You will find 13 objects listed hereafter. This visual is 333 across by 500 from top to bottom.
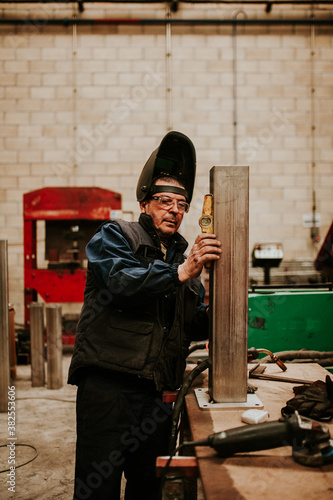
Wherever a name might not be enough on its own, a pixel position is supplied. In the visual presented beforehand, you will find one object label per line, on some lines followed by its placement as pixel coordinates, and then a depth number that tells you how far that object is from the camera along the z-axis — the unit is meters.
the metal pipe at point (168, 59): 5.16
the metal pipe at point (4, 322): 2.90
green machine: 2.16
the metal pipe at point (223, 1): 5.12
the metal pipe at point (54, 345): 3.28
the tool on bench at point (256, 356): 1.38
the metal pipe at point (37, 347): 3.36
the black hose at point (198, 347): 1.64
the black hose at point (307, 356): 1.83
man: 1.22
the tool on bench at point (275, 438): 0.79
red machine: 4.21
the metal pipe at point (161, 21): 5.12
